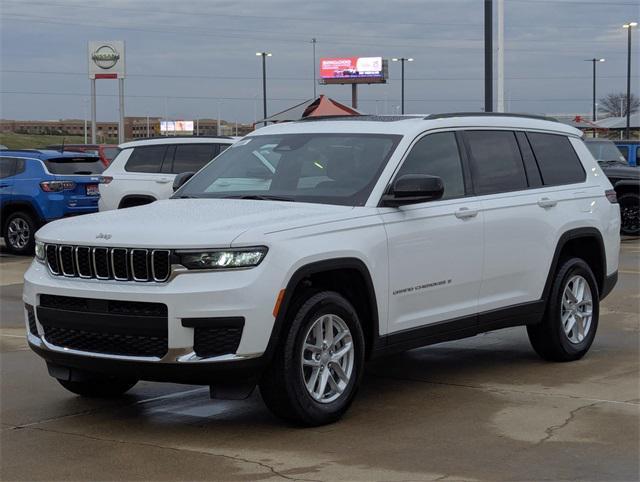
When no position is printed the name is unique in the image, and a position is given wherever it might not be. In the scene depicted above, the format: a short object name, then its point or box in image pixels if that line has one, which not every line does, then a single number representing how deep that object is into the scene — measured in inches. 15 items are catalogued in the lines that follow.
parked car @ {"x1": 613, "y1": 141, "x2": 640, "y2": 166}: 1024.2
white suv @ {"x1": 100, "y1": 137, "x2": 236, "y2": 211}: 681.6
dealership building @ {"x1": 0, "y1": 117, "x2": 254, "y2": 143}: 4960.6
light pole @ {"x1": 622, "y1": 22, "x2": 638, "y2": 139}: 2380.4
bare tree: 4092.0
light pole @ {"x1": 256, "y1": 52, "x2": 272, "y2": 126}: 2962.6
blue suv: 730.8
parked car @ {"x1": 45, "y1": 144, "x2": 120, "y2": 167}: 1241.1
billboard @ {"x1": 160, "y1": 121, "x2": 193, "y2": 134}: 5191.9
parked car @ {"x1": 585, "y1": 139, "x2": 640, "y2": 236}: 813.2
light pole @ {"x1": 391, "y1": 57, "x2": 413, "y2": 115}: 3239.2
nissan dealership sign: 2314.2
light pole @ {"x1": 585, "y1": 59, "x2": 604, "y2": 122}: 3078.2
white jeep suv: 241.9
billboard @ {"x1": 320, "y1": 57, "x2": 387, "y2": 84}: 3954.2
